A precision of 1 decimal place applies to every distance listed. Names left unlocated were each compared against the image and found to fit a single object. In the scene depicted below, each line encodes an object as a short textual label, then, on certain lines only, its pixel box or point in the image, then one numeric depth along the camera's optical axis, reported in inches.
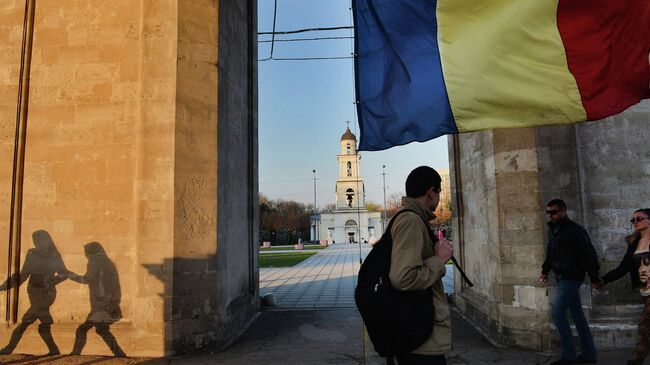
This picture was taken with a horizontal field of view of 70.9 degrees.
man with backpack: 104.7
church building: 3425.2
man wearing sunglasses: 218.5
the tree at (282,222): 3038.9
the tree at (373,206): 4707.2
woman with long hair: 190.7
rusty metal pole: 265.6
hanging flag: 151.6
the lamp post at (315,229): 3659.0
